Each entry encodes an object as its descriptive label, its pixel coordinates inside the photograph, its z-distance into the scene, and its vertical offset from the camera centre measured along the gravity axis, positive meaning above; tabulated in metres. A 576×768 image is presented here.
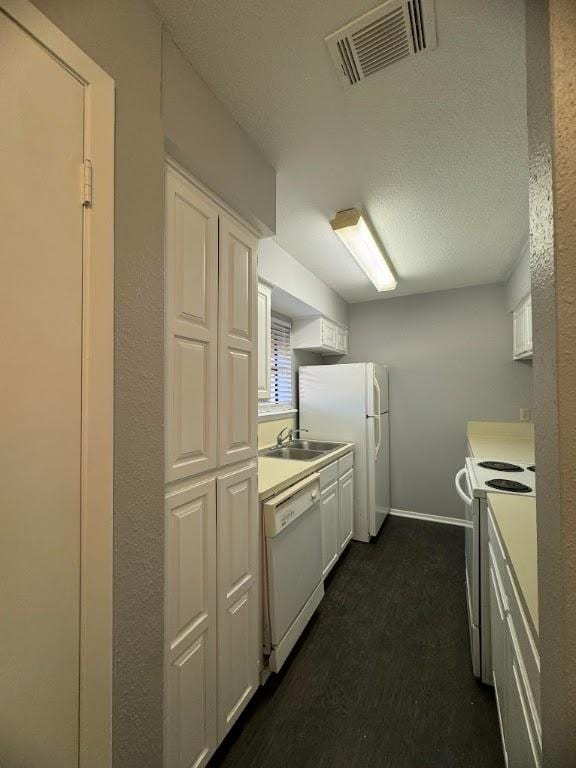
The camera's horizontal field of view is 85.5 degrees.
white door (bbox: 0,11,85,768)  0.58 -0.02
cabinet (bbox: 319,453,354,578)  2.35 -0.97
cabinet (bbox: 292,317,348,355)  3.27 +0.63
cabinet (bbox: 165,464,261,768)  1.01 -0.82
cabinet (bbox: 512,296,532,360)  2.40 +0.52
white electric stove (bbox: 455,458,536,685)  1.54 -0.89
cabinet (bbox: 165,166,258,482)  1.03 +0.22
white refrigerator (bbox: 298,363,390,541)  3.01 -0.27
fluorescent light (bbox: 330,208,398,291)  1.92 +1.05
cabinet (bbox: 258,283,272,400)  2.28 +0.43
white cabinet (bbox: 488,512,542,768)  0.72 -0.80
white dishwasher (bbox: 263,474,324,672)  1.53 -0.96
